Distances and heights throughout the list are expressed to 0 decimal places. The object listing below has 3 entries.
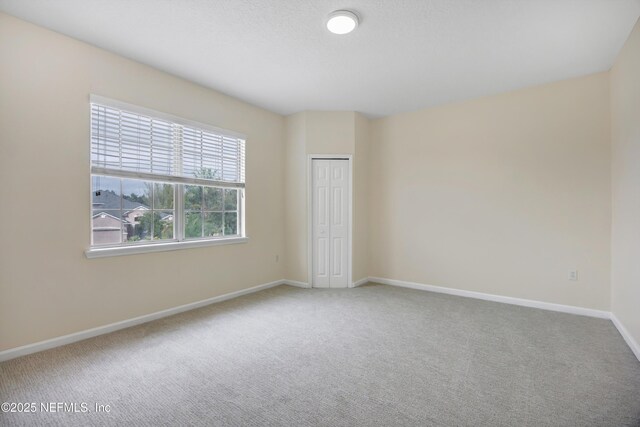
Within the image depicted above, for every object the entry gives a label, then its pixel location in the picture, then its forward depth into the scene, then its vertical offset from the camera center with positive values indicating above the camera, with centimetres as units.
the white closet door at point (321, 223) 493 -16
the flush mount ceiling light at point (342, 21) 246 +159
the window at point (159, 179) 308 +39
